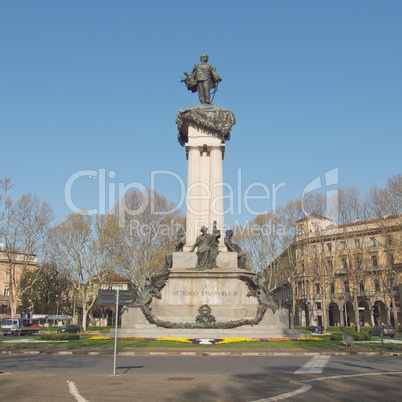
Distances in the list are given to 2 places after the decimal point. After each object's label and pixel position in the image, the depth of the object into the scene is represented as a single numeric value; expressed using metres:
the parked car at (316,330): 43.76
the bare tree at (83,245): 53.78
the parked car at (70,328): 48.03
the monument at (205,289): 24.67
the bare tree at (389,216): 42.88
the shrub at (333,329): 53.44
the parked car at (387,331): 41.62
